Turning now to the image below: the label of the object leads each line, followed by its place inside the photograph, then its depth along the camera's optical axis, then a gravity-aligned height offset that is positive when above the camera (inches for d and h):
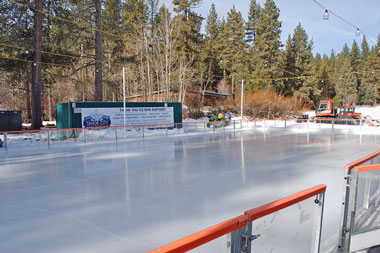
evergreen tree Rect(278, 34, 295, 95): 2222.9 +352.1
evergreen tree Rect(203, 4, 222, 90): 2041.1 +505.6
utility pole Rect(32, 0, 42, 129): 730.2 +111.5
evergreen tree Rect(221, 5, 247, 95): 1951.8 +506.6
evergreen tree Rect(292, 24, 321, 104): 2224.4 +360.2
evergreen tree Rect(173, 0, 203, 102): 1494.8 +462.4
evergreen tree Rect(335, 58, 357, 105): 2655.0 +218.5
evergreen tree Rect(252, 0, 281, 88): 1931.6 +512.7
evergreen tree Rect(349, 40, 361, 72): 3265.3 +634.1
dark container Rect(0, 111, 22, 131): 653.3 -18.9
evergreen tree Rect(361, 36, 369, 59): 3524.6 +829.2
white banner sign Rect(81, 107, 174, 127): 653.4 -11.5
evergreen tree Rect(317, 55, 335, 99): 2910.9 +274.0
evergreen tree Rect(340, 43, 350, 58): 3817.7 +843.0
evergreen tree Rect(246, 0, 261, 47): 2305.6 +792.1
